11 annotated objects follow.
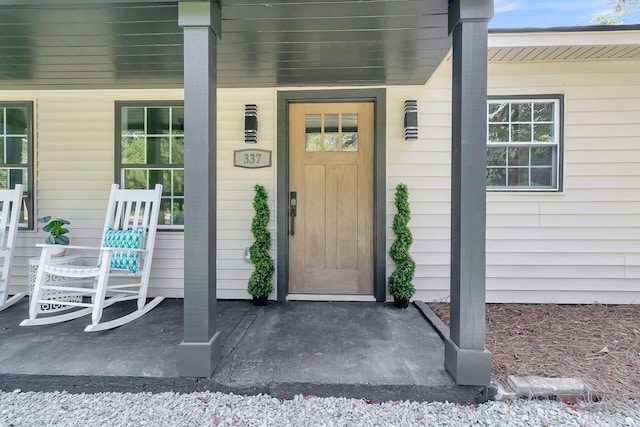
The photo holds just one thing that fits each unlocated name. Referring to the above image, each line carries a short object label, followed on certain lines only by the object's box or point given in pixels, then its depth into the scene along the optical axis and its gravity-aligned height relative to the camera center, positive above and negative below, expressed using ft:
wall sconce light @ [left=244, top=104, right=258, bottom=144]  10.89 +2.94
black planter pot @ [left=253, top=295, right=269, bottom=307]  10.63 -3.04
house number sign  11.14 +1.76
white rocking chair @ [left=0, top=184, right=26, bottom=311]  9.82 -0.76
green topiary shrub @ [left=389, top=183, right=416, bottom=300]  10.12 -1.39
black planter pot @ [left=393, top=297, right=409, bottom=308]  10.17 -2.97
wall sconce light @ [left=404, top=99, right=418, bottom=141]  10.59 +2.98
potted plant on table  10.11 -0.76
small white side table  9.31 -2.23
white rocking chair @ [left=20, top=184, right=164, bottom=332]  8.22 -1.57
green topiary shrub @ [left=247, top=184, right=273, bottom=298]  10.48 -1.40
